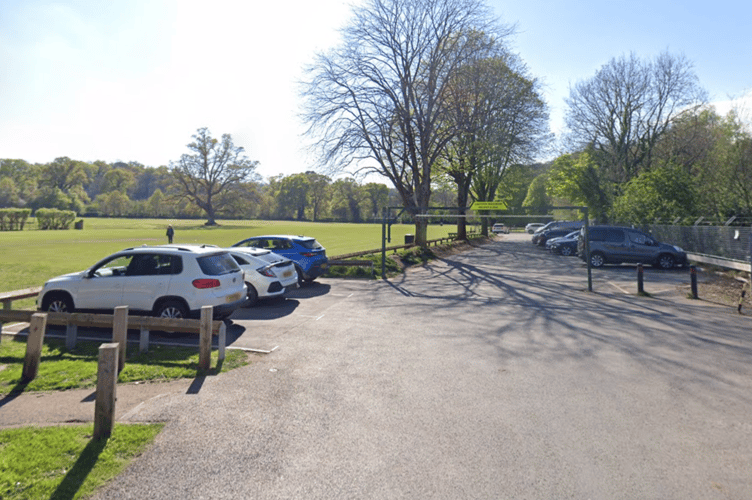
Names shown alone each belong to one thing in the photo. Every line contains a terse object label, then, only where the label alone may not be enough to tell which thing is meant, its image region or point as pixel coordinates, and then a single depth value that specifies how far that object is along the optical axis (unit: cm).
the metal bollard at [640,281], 1465
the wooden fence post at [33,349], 624
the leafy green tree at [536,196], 9392
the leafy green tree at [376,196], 11466
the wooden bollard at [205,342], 675
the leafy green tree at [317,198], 12269
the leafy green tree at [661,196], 2767
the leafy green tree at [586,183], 4400
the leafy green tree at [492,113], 2741
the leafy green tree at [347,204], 11568
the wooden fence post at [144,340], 762
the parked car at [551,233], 3847
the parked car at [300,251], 1559
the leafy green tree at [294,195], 12588
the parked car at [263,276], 1186
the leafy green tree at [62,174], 9844
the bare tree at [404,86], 2623
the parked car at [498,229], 6910
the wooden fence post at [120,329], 670
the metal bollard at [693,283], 1388
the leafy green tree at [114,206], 10919
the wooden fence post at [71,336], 786
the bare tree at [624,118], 3991
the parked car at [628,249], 2148
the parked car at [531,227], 6825
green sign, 1938
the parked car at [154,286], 870
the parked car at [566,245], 3045
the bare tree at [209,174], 7994
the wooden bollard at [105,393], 456
